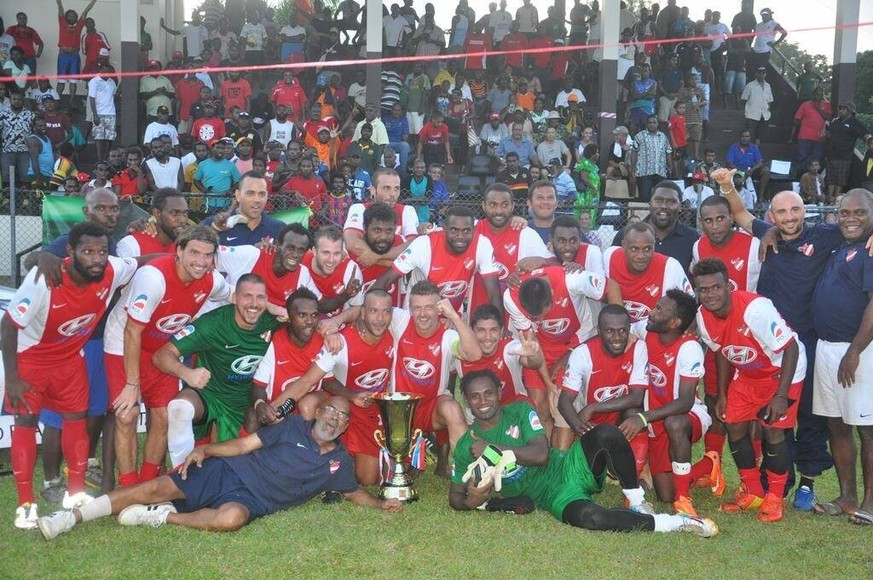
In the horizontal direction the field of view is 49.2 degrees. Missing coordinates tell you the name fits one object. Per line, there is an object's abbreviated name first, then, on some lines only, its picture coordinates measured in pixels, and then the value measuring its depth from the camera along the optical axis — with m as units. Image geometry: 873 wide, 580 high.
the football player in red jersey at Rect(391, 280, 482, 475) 6.97
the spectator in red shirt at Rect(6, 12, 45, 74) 18.19
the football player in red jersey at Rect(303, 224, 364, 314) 7.33
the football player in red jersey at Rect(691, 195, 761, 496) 7.32
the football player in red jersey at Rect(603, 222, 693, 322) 7.24
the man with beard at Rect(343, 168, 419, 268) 7.92
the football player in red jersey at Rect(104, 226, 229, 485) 6.40
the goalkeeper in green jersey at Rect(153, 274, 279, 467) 6.66
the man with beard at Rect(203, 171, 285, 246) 7.75
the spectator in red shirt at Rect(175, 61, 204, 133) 17.16
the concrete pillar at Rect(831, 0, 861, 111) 19.38
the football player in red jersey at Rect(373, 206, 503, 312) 7.64
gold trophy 6.73
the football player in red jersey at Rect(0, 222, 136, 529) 5.96
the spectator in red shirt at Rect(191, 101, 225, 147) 15.60
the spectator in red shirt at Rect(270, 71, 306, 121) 17.06
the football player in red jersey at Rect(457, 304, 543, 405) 6.96
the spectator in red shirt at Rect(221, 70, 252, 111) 17.14
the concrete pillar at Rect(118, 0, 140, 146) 17.27
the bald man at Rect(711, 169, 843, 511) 6.95
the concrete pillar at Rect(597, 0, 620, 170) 18.31
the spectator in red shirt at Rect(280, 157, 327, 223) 13.50
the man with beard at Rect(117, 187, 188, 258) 7.14
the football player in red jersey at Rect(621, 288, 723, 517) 6.73
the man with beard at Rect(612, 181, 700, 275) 7.66
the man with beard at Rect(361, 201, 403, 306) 7.71
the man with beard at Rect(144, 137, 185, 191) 13.90
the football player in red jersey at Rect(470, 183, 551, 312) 7.87
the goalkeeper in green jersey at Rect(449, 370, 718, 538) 6.14
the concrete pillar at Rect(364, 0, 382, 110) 17.39
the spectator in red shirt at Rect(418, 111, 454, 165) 17.06
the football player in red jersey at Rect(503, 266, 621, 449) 7.25
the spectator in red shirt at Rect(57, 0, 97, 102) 17.81
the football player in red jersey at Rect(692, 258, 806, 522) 6.53
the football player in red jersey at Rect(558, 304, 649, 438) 6.81
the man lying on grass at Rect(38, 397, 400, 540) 6.01
